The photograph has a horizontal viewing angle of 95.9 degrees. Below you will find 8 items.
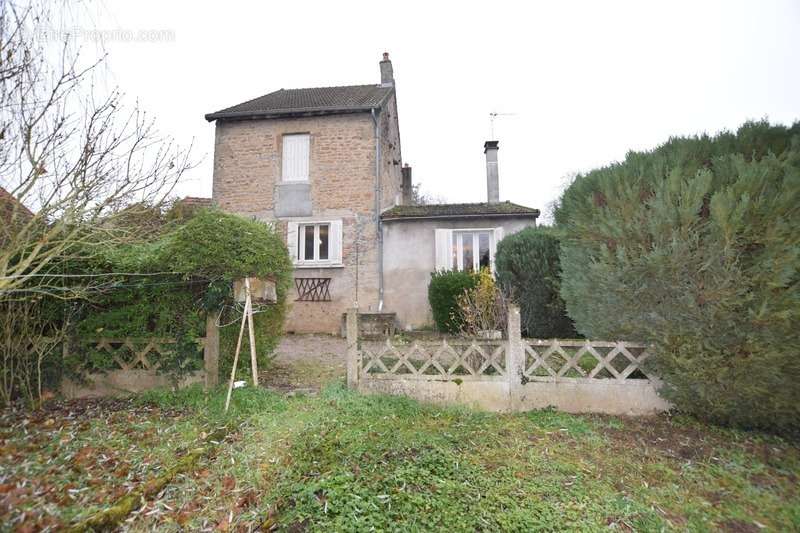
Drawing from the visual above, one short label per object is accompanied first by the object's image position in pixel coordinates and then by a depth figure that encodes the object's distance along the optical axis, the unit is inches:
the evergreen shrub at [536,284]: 329.7
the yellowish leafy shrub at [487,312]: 247.8
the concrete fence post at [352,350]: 184.4
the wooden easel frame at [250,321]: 187.8
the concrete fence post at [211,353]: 195.6
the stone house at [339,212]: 448.5
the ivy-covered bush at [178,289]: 194.1
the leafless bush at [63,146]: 132.0
